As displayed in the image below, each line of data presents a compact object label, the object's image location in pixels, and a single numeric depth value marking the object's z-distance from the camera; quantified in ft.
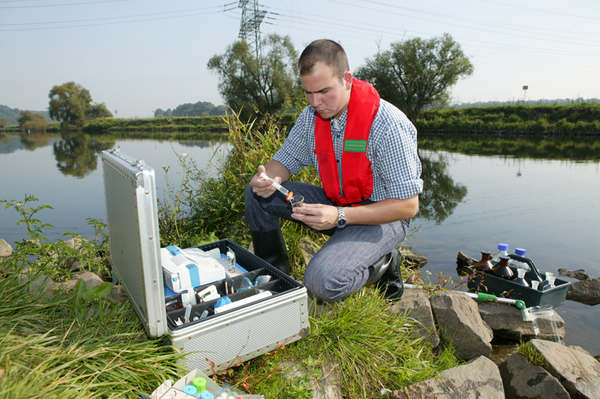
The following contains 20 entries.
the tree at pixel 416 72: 115.85
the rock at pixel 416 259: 16.73
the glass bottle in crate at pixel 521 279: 10.98
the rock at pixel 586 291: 13.76
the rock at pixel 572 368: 7.51
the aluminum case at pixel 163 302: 4.89
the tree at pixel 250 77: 103.65
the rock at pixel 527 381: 7.50
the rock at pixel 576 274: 16.21
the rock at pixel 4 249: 15.55
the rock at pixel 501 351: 10.15
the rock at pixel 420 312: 8.57
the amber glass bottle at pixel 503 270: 11.45
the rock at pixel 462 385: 6.45
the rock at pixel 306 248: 11.36
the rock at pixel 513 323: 10.53
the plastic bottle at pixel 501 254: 11.27
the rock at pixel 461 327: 8.82
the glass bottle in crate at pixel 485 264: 12.07
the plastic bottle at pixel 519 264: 11.80
